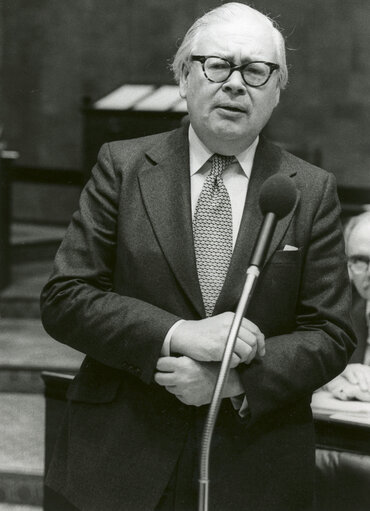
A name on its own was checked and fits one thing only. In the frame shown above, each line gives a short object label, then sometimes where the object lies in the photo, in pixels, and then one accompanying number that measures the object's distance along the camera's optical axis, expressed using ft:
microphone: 7.46
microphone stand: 7.09
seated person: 11.02
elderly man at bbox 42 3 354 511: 8.17
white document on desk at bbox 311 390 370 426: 10.11
